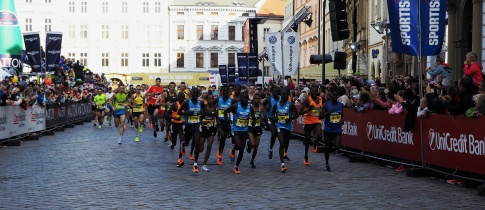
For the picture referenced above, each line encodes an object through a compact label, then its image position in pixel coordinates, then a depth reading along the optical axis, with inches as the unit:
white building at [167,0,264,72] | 4441.4
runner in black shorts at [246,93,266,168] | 738.8
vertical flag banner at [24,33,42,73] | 1317.7
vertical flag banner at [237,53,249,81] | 1679.4
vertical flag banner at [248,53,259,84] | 1678.2
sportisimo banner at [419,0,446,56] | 691.4
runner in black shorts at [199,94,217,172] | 746.2
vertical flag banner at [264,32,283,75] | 1324.7
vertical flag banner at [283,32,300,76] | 1307.8
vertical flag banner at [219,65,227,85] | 2280.1
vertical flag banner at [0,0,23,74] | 881.5
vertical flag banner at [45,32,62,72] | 1336.1
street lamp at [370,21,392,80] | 1098.1
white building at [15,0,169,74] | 4318.4
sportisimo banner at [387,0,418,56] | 699.4
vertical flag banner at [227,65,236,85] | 2167.9
